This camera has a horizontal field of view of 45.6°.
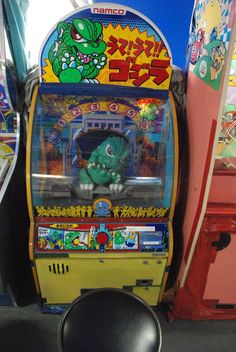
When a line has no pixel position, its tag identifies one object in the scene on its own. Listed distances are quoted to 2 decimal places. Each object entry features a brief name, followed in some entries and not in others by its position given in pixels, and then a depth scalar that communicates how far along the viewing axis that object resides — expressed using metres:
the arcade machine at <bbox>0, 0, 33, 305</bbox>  1.51
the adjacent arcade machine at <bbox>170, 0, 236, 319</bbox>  1.22
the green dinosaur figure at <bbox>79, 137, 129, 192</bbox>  1.58
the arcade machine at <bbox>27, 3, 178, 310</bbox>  1.44
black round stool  1.03
